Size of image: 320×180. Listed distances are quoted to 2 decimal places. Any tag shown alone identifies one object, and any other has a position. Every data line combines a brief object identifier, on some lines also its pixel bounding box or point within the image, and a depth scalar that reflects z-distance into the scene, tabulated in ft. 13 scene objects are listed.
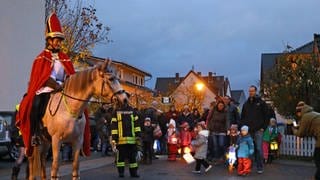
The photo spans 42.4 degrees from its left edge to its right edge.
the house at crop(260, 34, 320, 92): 61.40
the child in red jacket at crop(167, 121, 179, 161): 47.26
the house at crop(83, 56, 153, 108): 188.39
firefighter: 33.12
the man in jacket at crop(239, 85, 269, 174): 36.60
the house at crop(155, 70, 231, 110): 186.70
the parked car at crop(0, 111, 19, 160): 42.98
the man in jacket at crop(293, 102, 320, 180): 24.36
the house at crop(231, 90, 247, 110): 322.74
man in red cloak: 22.03
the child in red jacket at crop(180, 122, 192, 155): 48.87
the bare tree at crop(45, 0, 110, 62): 75.62
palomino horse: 21.09
